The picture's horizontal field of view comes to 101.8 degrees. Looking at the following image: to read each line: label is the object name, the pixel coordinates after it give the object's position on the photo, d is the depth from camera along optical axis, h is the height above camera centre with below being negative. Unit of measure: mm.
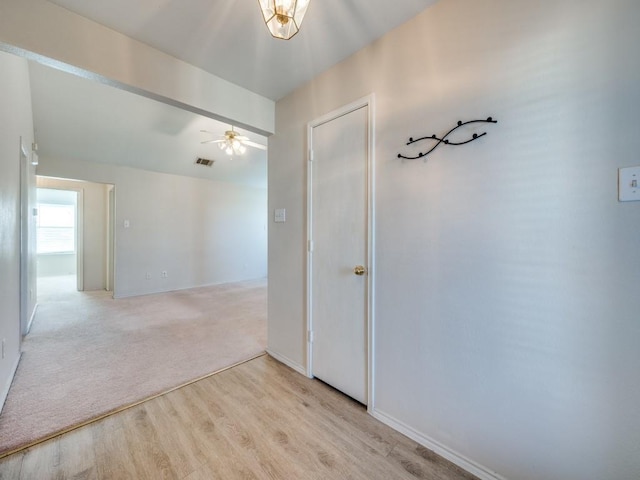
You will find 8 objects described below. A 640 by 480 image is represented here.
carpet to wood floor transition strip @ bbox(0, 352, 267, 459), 1431 -1140
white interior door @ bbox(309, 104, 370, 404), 1807 -76
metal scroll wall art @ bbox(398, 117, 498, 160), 1278 +543
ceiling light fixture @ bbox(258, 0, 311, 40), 930 +834
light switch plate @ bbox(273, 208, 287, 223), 2395 +239
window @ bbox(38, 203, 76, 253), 6941 +341
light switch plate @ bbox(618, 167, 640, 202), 939 +208
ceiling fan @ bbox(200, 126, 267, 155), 3730 +1459
